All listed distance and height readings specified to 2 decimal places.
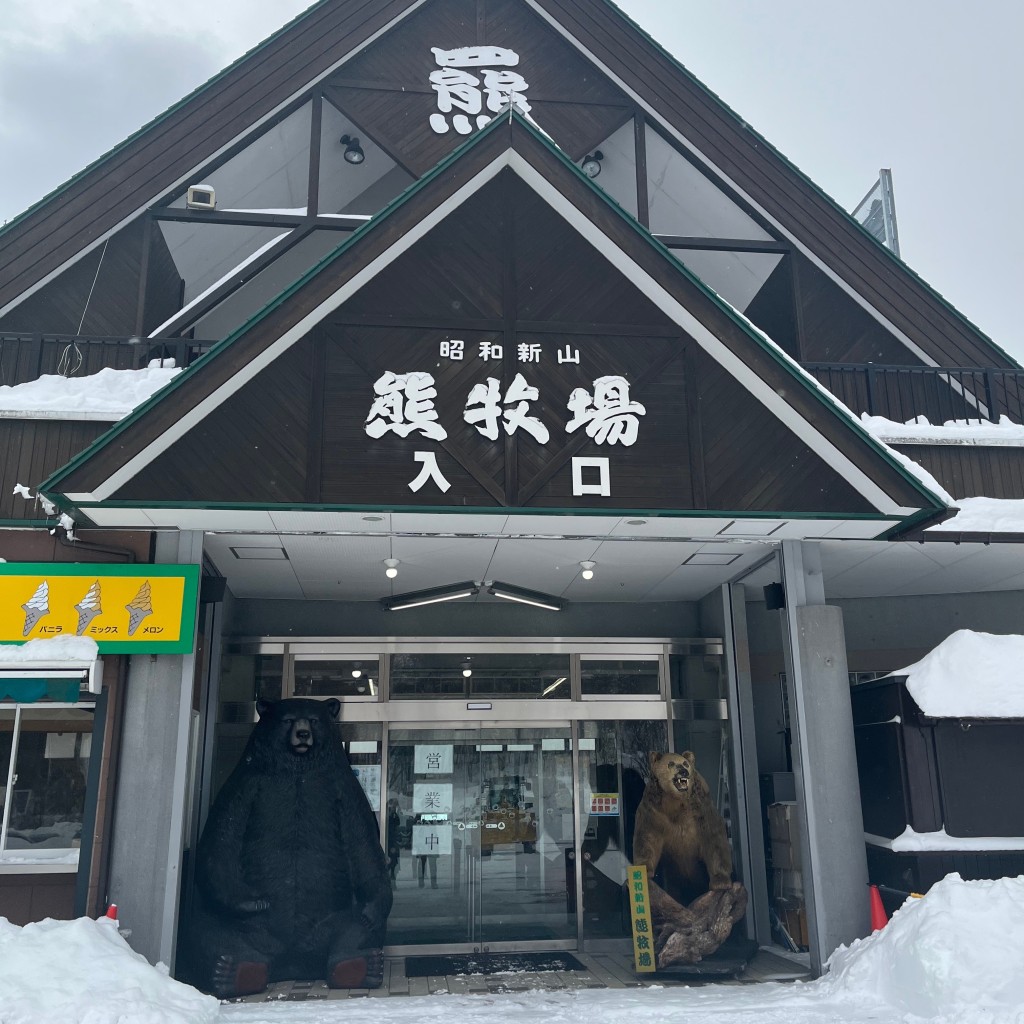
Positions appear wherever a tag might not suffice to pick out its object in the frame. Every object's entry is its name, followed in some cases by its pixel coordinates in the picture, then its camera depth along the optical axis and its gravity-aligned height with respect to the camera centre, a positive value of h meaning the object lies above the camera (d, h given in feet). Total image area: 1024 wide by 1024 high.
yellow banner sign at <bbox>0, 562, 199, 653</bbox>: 23.99 +4.29
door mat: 28.76 -5.79
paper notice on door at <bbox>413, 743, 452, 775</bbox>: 33.86 +0.47
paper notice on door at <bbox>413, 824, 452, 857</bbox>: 33.17 -2.30
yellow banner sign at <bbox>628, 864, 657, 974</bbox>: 27.30 -4.32
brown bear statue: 30.04 -2.04
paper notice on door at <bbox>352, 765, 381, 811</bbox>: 33.09 -0.14
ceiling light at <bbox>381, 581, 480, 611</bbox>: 32.17 +5.94
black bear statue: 26.14 -2.76
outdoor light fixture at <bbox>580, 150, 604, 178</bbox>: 37.45 +23.51
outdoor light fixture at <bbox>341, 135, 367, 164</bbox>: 36.27 +23.26
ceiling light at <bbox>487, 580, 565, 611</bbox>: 32.27 +5.94
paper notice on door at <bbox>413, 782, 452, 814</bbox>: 33.55 -0.89
